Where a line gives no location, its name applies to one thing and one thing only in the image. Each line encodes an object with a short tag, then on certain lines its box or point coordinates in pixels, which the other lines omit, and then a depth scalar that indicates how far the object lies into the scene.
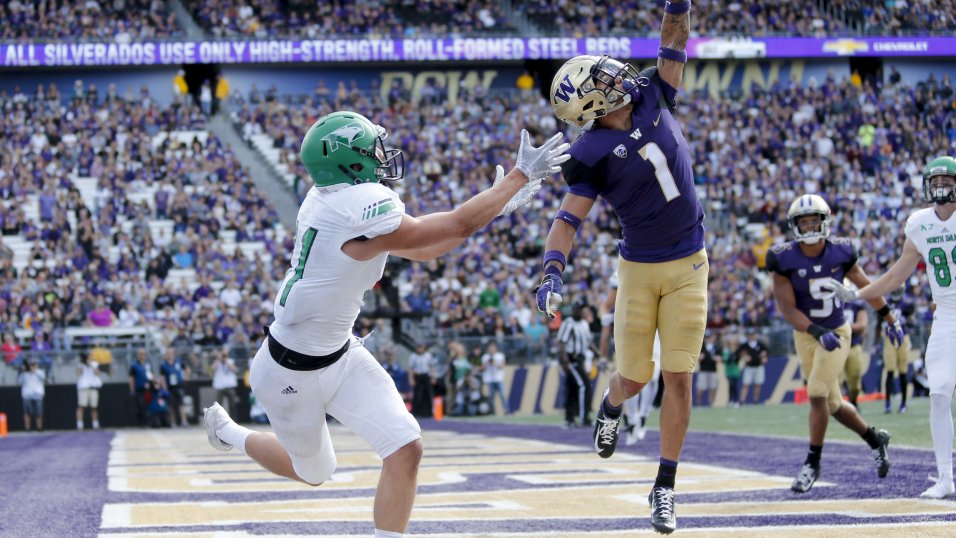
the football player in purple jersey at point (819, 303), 17.81
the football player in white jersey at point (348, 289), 10.27
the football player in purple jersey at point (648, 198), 12.59
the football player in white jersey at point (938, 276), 16.05
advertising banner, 61.94
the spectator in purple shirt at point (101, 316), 45.50
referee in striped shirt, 35.31
